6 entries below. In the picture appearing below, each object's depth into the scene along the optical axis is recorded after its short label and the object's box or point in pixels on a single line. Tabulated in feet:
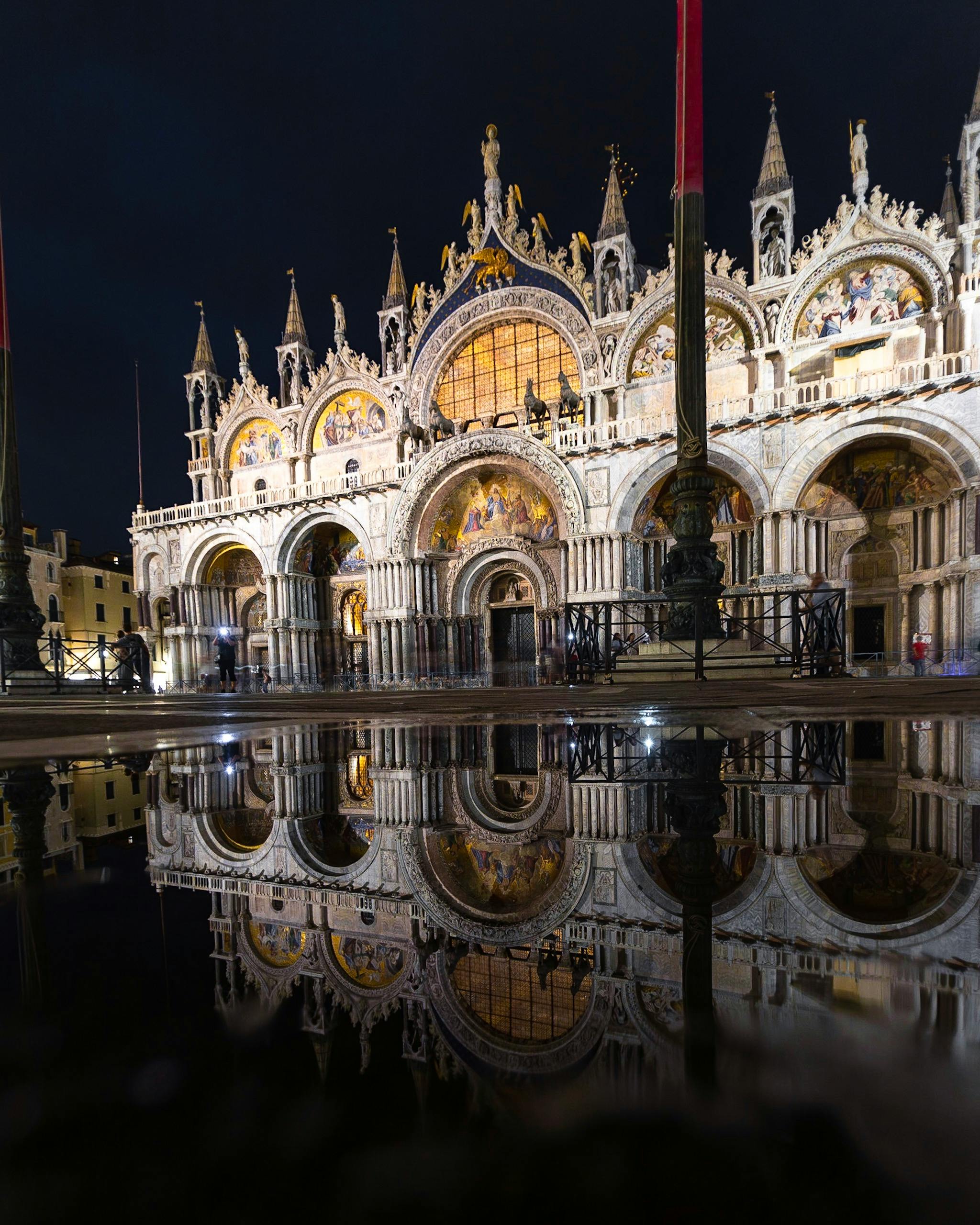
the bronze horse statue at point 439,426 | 60.18
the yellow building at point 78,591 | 101.96
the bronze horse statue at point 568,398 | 54.60
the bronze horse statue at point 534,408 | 54.95
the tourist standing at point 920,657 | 43.39
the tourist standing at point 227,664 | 57.31
